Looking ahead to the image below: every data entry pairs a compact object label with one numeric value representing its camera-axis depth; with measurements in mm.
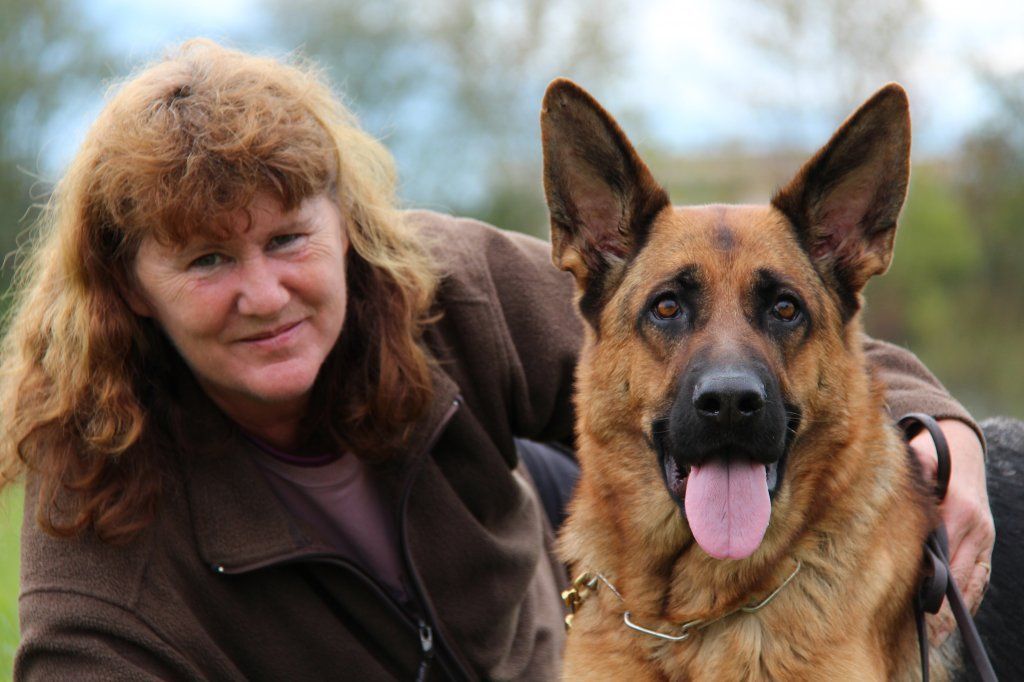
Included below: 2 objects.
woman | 2953
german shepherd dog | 2637
